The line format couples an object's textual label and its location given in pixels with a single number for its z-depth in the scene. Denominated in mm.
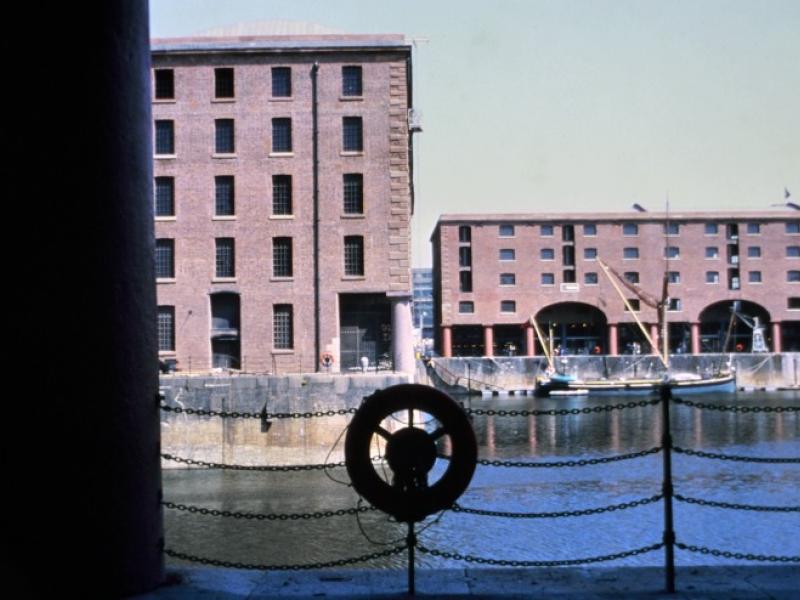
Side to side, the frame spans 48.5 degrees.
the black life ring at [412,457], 5805
